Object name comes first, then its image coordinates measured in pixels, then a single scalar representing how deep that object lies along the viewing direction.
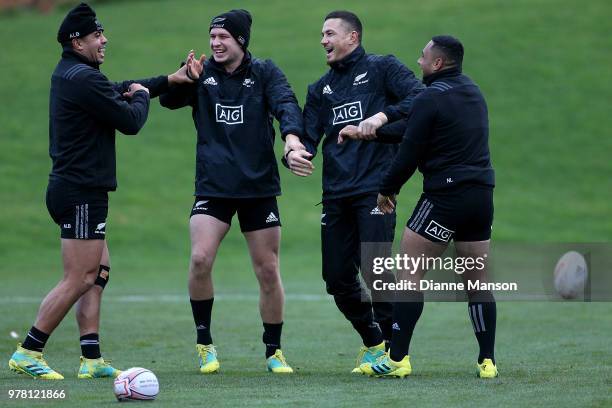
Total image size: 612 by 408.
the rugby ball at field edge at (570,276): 31.17
